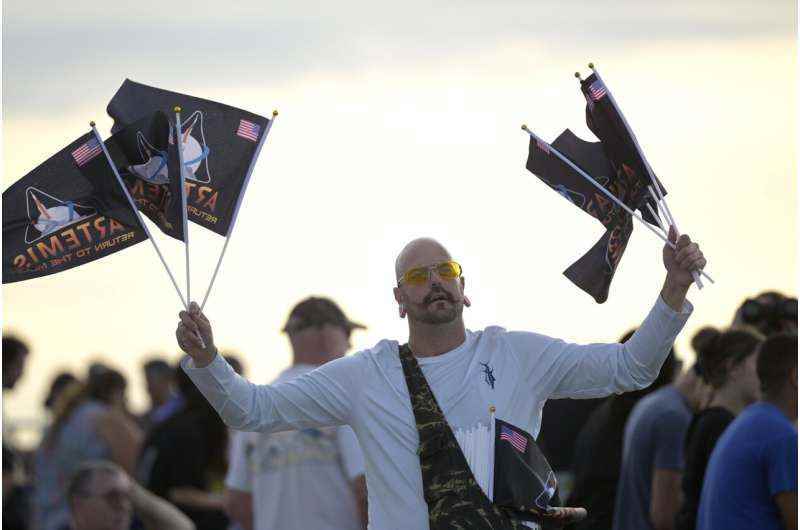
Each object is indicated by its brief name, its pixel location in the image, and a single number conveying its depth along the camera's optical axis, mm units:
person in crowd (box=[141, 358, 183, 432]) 29797
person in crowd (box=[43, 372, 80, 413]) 30297
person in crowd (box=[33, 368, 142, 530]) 22859
